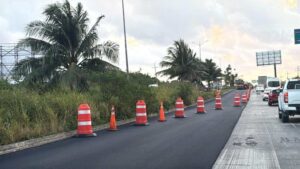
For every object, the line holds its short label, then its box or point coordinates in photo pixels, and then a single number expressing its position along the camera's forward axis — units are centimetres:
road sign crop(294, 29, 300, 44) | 4381
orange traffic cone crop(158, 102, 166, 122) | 2504
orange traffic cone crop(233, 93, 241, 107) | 4097
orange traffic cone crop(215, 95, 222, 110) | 3588
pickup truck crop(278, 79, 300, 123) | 2183
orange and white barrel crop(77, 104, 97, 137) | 1728
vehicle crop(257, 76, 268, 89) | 11144
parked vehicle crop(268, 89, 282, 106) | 4036
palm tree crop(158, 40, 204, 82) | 6575
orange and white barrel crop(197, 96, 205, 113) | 3155
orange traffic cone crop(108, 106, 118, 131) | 1994
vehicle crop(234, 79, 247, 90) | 12412
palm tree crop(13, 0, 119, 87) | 2881
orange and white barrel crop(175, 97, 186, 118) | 2734
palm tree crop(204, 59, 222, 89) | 10611
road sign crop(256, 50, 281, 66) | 10144
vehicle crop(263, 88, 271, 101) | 5011
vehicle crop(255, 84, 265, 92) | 8144
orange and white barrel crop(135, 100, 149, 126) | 2227
